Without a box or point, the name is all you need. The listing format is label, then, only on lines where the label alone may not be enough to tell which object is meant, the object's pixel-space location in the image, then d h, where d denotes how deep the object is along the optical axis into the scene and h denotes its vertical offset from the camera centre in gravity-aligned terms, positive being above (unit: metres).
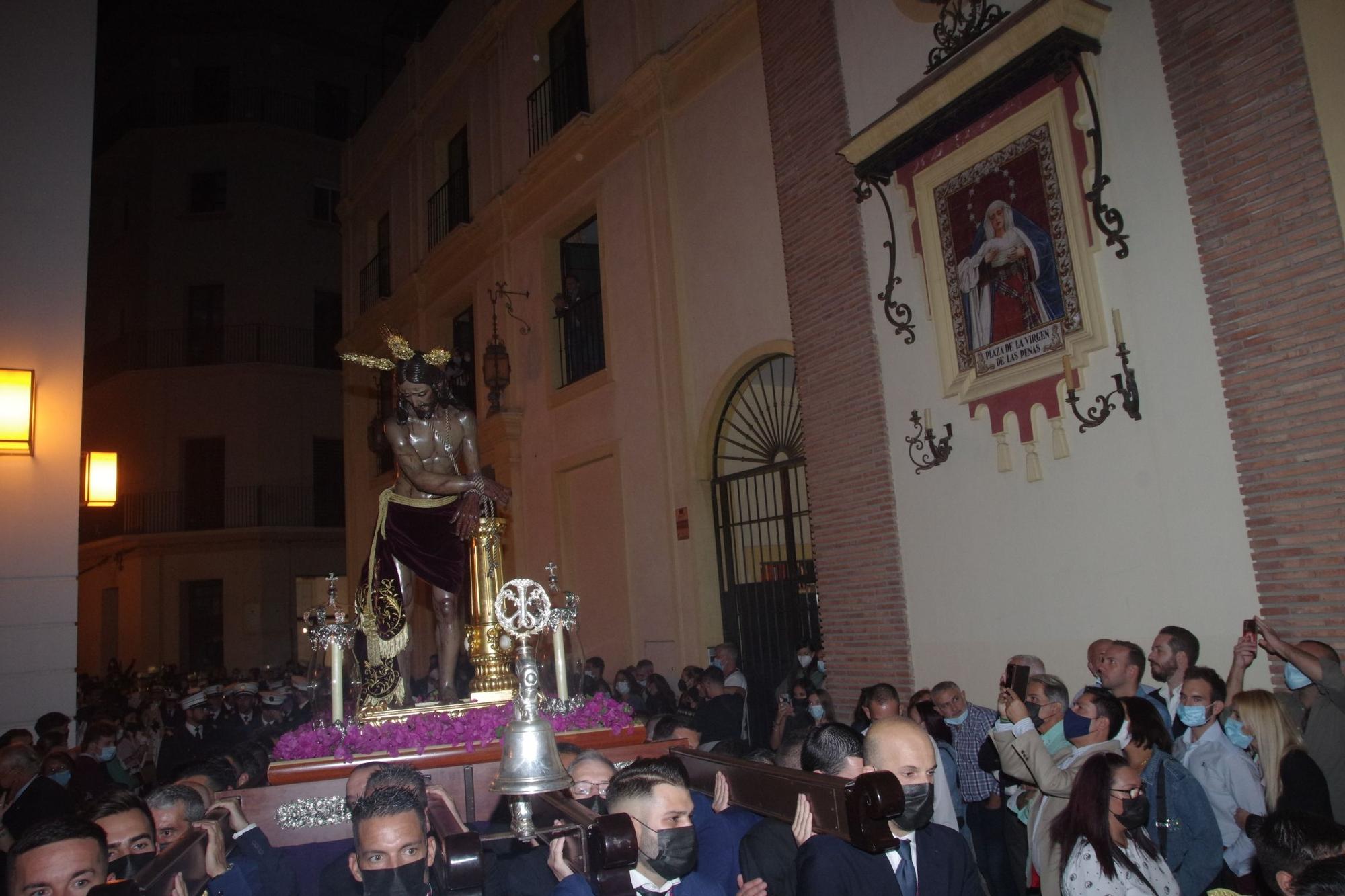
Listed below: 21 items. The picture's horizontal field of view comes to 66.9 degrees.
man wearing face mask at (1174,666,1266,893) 4.58 -0.91
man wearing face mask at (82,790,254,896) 3.60 -0.66
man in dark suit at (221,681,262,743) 10.77 -0.76
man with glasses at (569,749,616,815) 3.79 -0.59
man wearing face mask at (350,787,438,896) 2.99 -0.62
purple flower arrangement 5.35 -0.55
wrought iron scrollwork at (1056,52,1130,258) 6.88 +2.53
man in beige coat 4.19 -0.70
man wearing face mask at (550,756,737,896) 3.00 -0.63
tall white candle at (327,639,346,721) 5.70 -0.25
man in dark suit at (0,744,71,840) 5.73 -0.74
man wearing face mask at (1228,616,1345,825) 4.79 -0.66
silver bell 3.30 -0.45
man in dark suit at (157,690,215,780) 9.55 -0.87
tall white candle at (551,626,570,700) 6.02 -0.26
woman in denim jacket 4.23 -1.06
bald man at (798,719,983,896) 3.17 -0.83
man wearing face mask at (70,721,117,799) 7.03 -0.75
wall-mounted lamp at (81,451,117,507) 9.09 +1.58
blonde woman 4.27 -0.83
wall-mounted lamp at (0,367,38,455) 7.75 +1.91
